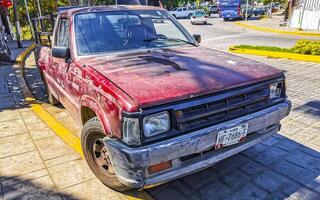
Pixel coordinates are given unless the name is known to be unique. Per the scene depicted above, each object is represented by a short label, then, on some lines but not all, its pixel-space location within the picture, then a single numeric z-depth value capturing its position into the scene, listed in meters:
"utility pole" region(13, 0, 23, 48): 14.20
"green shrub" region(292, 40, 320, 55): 9.54
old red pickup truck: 2.44
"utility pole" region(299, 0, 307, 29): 18.67
